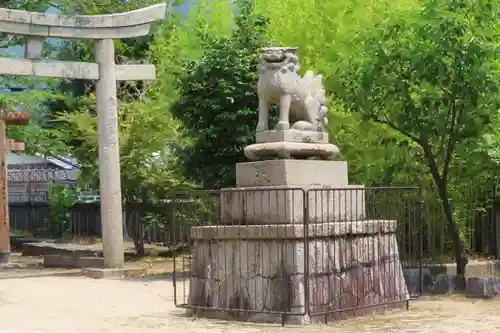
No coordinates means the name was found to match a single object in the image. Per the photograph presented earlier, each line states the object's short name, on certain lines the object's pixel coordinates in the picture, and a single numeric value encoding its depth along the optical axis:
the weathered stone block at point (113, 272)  16.94
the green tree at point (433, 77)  12.60
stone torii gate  17.08
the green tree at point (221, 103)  15.84
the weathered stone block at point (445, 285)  13.45
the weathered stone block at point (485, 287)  12.66
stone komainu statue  10.91
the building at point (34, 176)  32.56
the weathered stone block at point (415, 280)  13.54
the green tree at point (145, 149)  19.81
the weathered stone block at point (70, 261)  18.42
